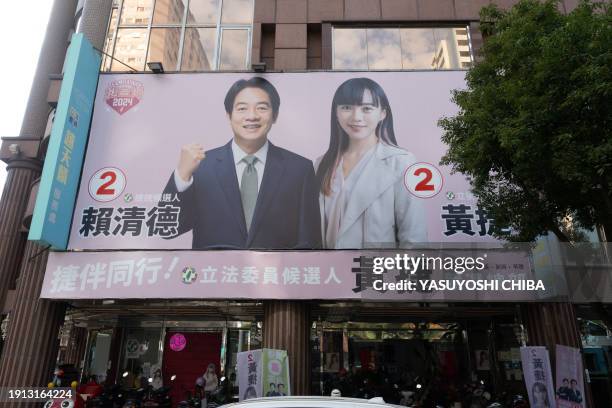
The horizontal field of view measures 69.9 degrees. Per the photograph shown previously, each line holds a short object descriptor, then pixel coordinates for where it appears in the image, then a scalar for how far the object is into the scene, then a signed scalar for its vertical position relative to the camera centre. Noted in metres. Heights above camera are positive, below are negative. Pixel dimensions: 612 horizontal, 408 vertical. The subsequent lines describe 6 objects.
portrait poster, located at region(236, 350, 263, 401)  9.16 -0.15
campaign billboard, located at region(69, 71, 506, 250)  11.70 +5.35
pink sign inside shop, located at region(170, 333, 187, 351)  14.94 +0.77
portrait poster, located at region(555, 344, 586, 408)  8.39 -0.23
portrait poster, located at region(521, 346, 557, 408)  8.96 -0.21
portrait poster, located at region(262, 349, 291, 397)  9.42 -0.14
